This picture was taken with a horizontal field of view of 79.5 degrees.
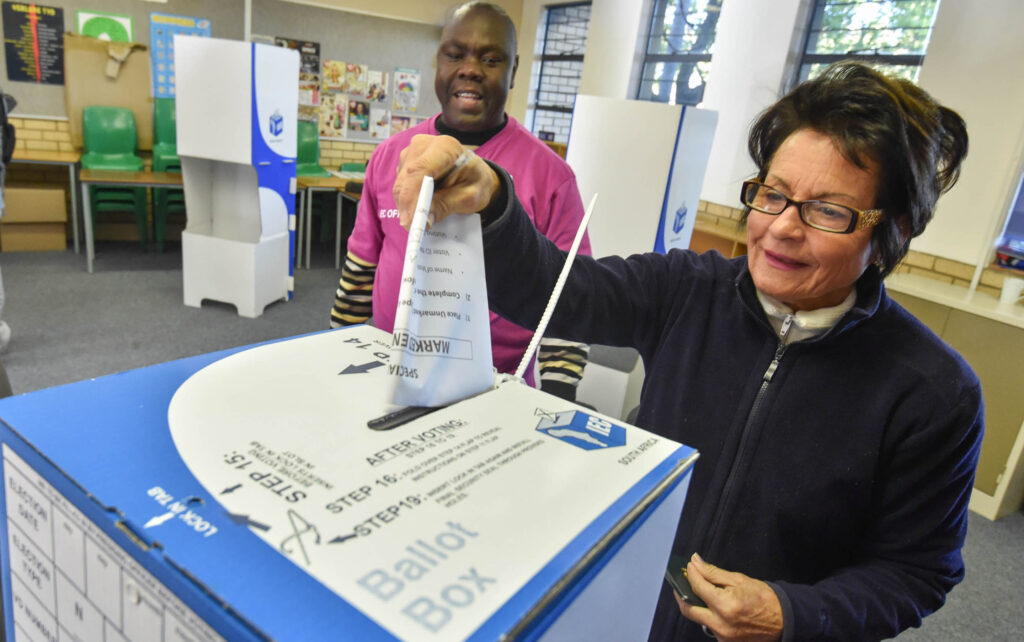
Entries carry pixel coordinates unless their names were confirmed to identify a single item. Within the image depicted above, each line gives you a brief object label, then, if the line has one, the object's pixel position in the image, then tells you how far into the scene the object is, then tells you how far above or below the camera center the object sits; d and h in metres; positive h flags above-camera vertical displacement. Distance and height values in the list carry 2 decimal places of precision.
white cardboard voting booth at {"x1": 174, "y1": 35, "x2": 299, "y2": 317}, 3.56 -0.42
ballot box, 0.31 -0.22
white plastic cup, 2.91 -0.38
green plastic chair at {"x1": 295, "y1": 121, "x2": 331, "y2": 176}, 5.83 -0.36
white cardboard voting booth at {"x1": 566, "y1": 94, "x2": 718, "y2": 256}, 2.06 -0.03
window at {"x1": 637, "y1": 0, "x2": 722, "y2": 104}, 5.31 +0.95
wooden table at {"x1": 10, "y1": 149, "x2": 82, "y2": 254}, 4.55 -0.59
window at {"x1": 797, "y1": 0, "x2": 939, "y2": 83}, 3.87 +0.99
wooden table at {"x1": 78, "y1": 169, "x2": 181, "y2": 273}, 4.23 -0.64
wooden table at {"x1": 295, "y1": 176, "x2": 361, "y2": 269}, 5.04 -0.63
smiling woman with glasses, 0.77 -0.27
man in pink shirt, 1.32 -0.09
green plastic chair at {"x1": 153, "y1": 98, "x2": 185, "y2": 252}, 5.18 -0.48
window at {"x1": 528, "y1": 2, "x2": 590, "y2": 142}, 6.61 +0.81
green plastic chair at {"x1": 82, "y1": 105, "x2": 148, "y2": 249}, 4.96 -0.51
